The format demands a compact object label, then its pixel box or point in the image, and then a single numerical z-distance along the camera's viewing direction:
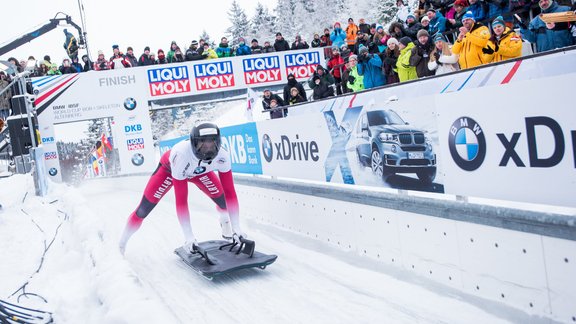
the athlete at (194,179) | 4.96
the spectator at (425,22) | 9.09
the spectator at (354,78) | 9.30
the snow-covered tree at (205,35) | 58.63
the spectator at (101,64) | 16.16
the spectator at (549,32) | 6.37
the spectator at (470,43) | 6.22
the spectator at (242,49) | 17.50
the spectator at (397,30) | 9.51
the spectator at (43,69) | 16.08
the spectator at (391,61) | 8.50
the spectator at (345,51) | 12.73
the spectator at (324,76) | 10.82
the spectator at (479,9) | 8.42
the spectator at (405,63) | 7.72
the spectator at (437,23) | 9.20
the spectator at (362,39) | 11.83
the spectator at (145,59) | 16.62
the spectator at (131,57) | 16.81
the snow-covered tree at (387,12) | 30.47
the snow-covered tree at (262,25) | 53.02
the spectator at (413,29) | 9.57
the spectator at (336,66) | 12.89
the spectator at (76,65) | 16.11
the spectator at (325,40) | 18.38
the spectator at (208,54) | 17.08
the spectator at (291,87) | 10.46
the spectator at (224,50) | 17.45
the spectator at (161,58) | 16.83
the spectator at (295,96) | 10.30
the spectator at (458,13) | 9.00
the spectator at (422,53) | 7.45
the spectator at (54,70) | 16.12
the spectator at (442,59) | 6.85
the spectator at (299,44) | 17.91
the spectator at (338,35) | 16.19
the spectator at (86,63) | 16.31
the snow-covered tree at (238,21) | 52.72
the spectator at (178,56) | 16.89
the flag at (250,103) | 13.96
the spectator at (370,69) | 8.82
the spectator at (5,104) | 14.16
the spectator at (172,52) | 17.02
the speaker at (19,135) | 10.20
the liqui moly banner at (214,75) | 17.02
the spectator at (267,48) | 17.77
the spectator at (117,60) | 16.25
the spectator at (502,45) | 5.96
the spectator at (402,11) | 12.87
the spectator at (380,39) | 10.87
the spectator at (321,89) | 10.64
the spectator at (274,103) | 9.80
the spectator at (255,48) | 17.66
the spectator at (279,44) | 17.70
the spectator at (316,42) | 18.34
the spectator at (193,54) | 17.00
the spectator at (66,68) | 15.83
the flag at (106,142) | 19.70
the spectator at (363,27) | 14.96
